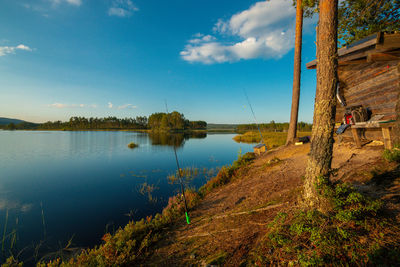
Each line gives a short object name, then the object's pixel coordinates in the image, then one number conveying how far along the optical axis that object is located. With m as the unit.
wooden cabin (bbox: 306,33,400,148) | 6.48
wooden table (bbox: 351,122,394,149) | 6.40
